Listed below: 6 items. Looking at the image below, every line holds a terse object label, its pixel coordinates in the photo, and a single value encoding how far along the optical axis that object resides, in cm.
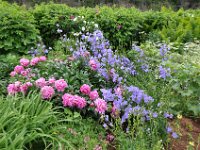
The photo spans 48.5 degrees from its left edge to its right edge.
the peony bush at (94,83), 221
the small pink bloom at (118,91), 231
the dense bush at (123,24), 409
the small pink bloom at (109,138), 217
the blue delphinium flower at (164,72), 252
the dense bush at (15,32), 337
